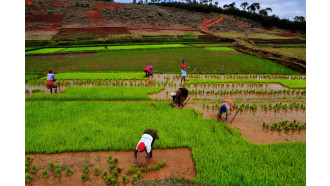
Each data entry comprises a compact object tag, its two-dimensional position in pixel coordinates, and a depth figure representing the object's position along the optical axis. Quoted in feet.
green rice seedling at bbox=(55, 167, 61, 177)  14.87
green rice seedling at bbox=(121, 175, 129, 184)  14.17
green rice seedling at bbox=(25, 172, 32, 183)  14.25
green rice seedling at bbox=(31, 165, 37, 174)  15.03
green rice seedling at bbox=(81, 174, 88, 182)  14.26
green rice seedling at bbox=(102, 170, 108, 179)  14.59
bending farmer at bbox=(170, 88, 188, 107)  26.07
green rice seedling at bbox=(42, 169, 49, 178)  14.90
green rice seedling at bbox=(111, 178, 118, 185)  13.97
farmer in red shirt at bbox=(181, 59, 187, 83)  40.08
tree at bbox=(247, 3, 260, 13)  269.52
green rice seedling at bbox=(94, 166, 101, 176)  15.05
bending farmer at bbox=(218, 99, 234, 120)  23.43
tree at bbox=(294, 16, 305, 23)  221.54
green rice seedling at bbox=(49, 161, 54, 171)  15.57
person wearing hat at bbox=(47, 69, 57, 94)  32.22
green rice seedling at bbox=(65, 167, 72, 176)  14.99
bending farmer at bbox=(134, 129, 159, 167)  14.35
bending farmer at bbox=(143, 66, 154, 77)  45.27
